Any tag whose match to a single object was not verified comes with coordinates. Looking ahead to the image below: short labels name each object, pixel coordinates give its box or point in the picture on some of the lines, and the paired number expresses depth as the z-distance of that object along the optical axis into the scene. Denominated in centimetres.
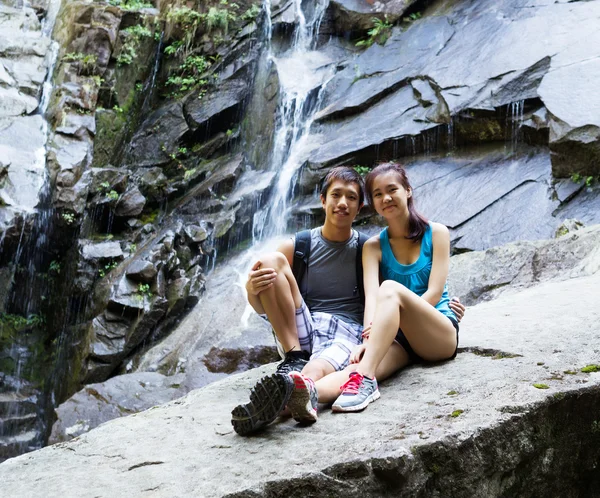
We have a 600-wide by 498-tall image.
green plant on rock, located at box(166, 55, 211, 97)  1369
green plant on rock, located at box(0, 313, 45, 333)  1114
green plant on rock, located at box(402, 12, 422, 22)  1298
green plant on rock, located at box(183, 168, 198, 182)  1245
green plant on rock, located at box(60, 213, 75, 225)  1094
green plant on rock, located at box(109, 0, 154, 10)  1445
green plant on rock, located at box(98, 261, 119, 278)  1066
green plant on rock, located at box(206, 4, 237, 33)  1397
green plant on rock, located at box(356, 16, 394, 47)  1298
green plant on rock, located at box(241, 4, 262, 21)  1427
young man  314
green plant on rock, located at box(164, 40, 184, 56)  1430
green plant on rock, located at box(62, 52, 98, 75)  1305
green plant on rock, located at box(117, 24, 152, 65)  1370
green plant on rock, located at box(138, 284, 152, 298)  973
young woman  290
